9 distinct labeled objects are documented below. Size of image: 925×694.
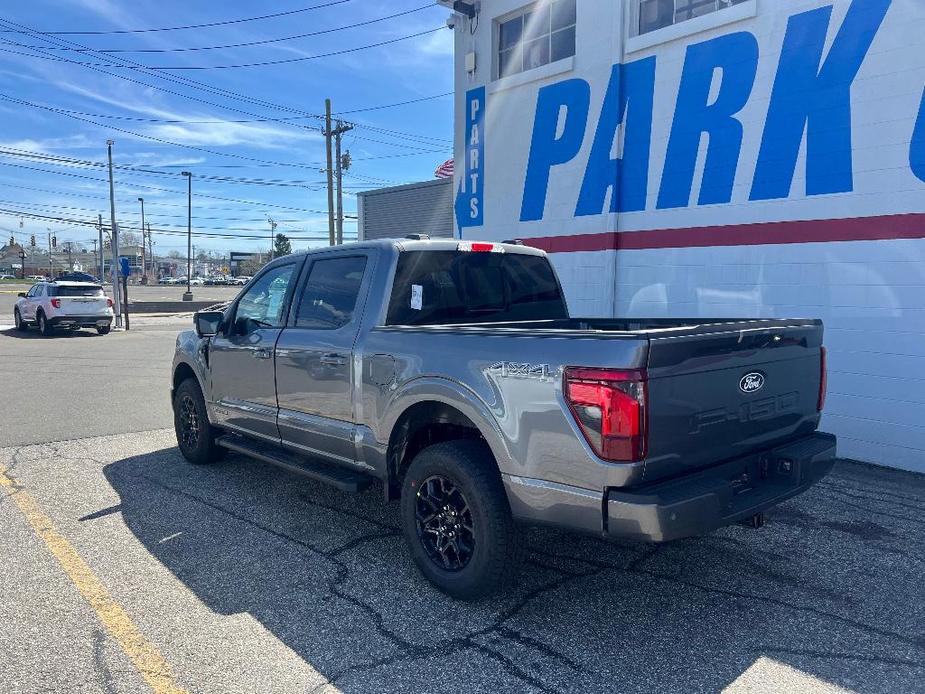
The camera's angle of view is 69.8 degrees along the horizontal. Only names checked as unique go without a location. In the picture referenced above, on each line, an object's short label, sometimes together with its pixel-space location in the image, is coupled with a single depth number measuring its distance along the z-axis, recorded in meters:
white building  6.21
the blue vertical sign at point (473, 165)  10.79
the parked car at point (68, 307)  20.34
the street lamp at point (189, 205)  48.84
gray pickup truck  2.87
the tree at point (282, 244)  107.56
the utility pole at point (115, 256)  25.72
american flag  16.12
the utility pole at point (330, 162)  28.49
